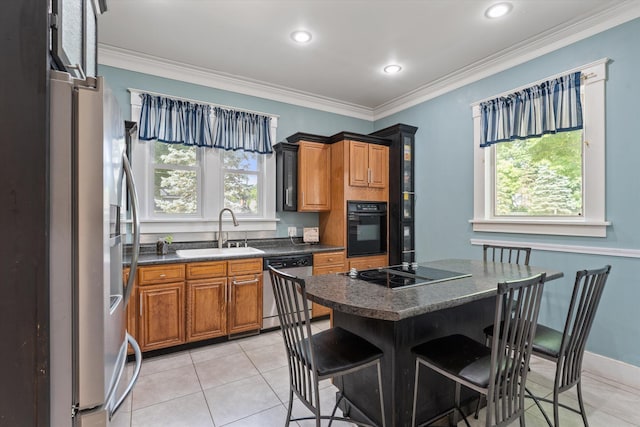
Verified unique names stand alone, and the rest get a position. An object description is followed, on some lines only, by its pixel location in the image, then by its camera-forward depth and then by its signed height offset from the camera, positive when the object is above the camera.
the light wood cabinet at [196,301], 2.77 -0.86
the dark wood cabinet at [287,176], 3.91 +0.48
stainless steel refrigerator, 0.82 -0.10
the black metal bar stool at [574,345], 1.64 -0.75
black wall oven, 3.96 -0.20
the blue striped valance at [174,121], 3.26 +1.01
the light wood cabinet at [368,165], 3.95 +0.64
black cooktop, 1.84 -0.42
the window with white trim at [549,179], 2.56 +0.32
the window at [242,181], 3.80 +0.40
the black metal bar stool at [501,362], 1.34 -0.73
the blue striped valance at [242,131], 3.64 +1.01
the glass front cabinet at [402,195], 4.15 +0.25
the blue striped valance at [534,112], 2.68 +0.97
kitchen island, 1.47 -0.65
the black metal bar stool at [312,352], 1.46 -0.73
